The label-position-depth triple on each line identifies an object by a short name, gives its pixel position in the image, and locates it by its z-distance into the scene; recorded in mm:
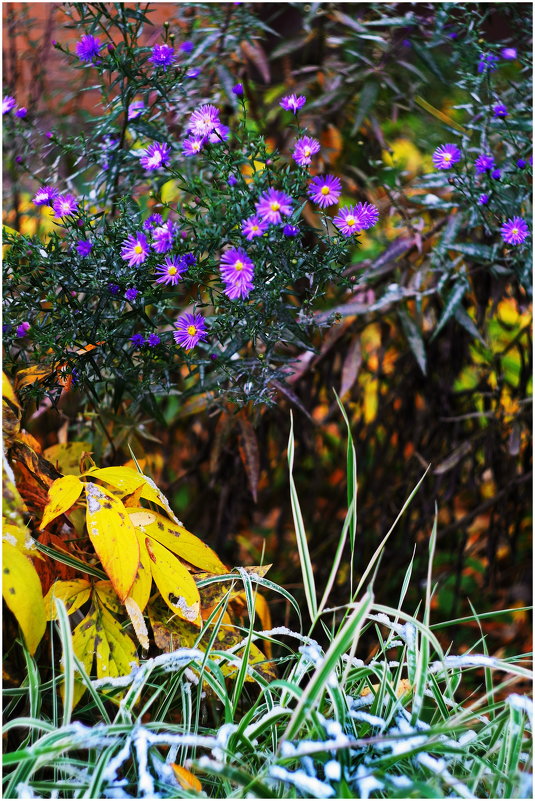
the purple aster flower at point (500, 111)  1870
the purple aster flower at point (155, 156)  1713
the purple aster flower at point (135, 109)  1812
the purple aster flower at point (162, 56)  1767
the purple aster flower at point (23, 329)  1778
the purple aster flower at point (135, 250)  1697
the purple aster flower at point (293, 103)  1705
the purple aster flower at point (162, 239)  1698
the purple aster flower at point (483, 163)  1828
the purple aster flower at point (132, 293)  1728
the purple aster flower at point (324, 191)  1696
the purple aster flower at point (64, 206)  1715
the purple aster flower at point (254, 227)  1653
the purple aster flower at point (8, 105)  1819
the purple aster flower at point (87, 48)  1767
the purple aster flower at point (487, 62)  1888
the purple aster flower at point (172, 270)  1696
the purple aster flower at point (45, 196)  1717
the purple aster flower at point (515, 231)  1823
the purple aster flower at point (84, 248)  1722
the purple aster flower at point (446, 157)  1810
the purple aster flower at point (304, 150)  1684
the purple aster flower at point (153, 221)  1724
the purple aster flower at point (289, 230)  1685
